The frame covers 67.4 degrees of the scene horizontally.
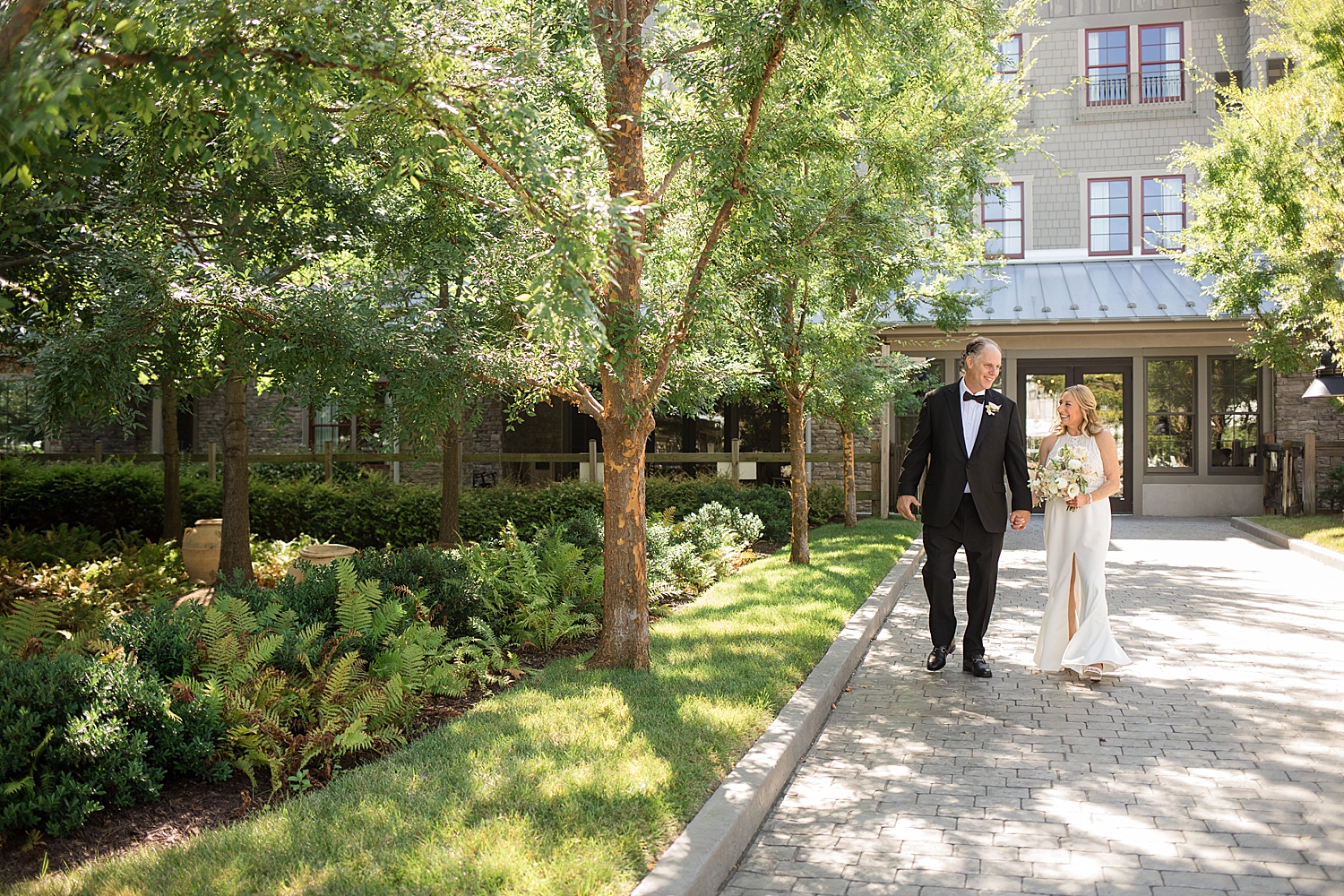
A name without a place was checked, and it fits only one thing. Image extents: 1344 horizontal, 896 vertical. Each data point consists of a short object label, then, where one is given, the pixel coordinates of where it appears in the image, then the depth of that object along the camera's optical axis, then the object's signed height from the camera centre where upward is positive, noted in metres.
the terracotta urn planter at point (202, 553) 11.27 -1.25
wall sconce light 15.90 +0.95
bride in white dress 6.60 -0.84
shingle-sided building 19.28 +3.41
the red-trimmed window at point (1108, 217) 22.34 +4.97
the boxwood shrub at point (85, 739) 4.04 -1.28
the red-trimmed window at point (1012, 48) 22.43 +8.91
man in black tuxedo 6.79 -0.32
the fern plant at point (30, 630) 5.14 -1.11
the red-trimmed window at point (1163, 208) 22.19 +5.12
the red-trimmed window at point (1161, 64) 22.17 +8.32
